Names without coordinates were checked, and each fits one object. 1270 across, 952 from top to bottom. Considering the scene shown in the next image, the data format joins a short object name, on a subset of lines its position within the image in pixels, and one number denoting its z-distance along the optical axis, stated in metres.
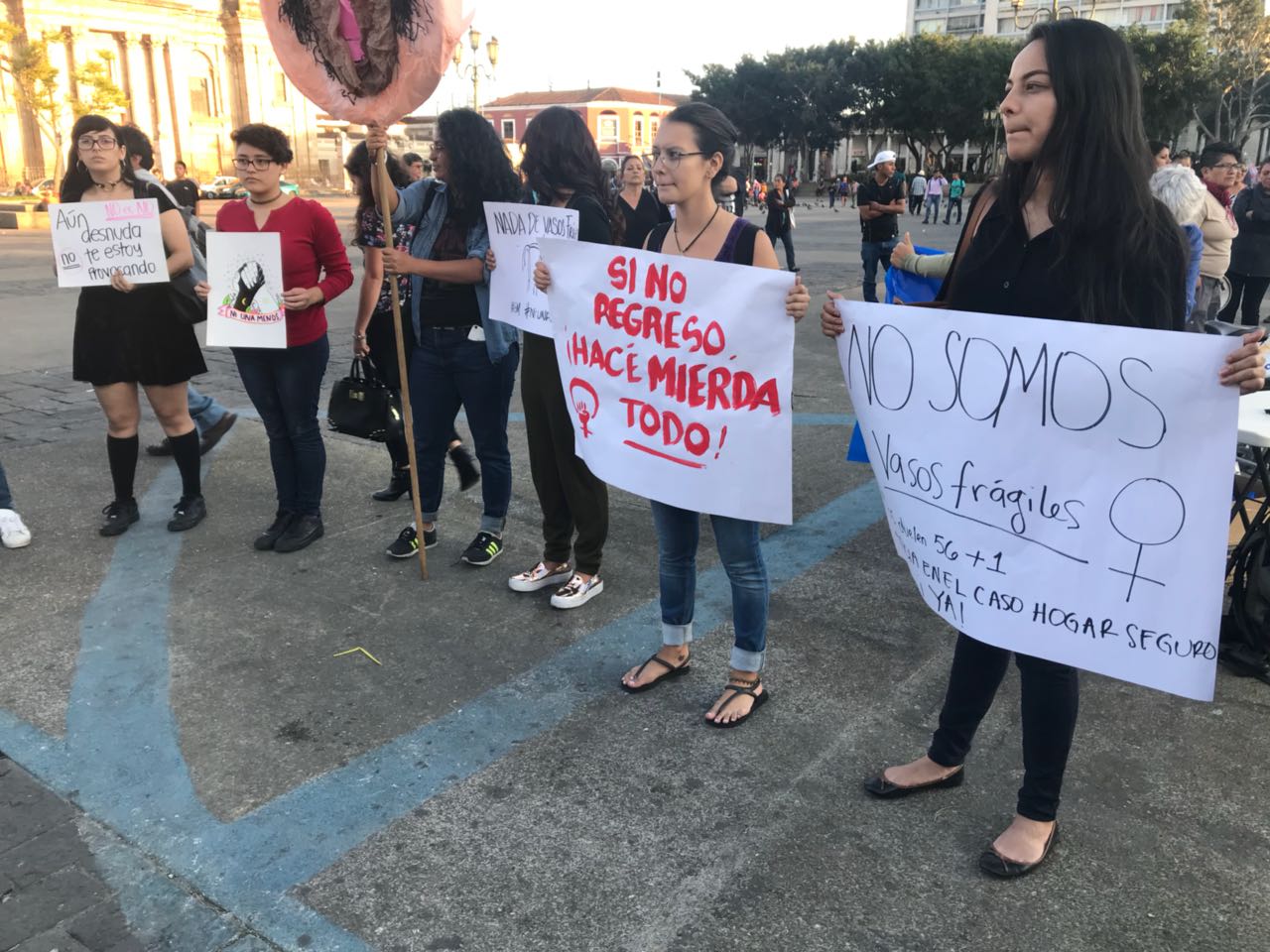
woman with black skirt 4.46
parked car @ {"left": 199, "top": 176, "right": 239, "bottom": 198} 48.91
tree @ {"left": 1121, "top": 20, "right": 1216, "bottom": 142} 48.00
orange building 94.56
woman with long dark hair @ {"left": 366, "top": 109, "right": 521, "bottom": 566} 3.90
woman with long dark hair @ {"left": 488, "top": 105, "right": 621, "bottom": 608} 3.67
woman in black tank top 2.84
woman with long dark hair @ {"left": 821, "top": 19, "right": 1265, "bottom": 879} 2.10
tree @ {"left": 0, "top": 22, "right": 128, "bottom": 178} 35.34
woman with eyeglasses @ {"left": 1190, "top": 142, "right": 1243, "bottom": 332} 6.60
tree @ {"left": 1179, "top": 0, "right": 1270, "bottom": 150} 42.69
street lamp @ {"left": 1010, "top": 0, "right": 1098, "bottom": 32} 18.76
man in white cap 10.95
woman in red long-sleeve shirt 4.25
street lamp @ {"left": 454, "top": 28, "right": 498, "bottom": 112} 28.55
